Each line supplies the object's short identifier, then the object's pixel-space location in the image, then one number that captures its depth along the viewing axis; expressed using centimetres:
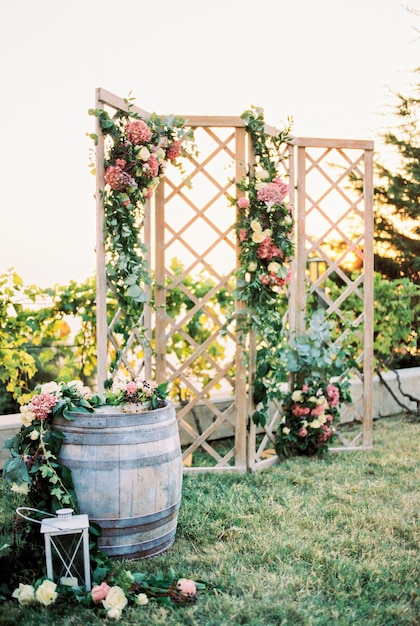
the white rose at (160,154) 336
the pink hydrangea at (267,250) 362
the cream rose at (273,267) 363
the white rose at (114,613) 201
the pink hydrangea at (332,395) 417
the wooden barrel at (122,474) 237
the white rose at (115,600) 204
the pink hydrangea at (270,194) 358
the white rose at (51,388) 250
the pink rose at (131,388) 257
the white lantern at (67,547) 216
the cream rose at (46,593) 208
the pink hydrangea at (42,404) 241
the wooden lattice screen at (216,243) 363
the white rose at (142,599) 210
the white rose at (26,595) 211
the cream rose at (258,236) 358
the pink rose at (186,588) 214
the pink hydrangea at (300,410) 403
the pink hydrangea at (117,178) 306
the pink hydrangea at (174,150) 345
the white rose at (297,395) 405
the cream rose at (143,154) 316
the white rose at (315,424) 399
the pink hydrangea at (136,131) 314
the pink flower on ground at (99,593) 208
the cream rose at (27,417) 241
